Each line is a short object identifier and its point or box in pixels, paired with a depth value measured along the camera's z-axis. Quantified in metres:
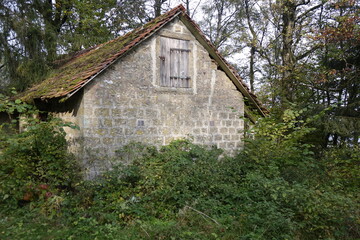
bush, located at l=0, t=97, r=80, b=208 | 6.41
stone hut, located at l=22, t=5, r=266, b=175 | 7.14
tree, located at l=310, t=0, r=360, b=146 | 10.82
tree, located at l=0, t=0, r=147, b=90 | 11.00
